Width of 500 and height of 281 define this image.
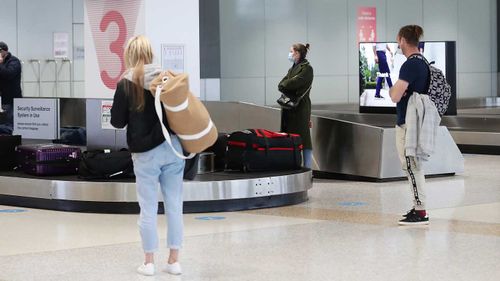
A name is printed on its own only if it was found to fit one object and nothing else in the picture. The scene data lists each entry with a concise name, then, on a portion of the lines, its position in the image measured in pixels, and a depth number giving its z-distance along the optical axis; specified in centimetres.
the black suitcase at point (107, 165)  1000
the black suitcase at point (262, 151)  1072
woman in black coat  1191
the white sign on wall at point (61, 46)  2014
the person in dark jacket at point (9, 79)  1490
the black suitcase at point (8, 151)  1104
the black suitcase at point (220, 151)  1134
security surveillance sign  1200
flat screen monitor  1677
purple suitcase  1048
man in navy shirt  874
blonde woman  659
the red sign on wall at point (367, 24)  2322
